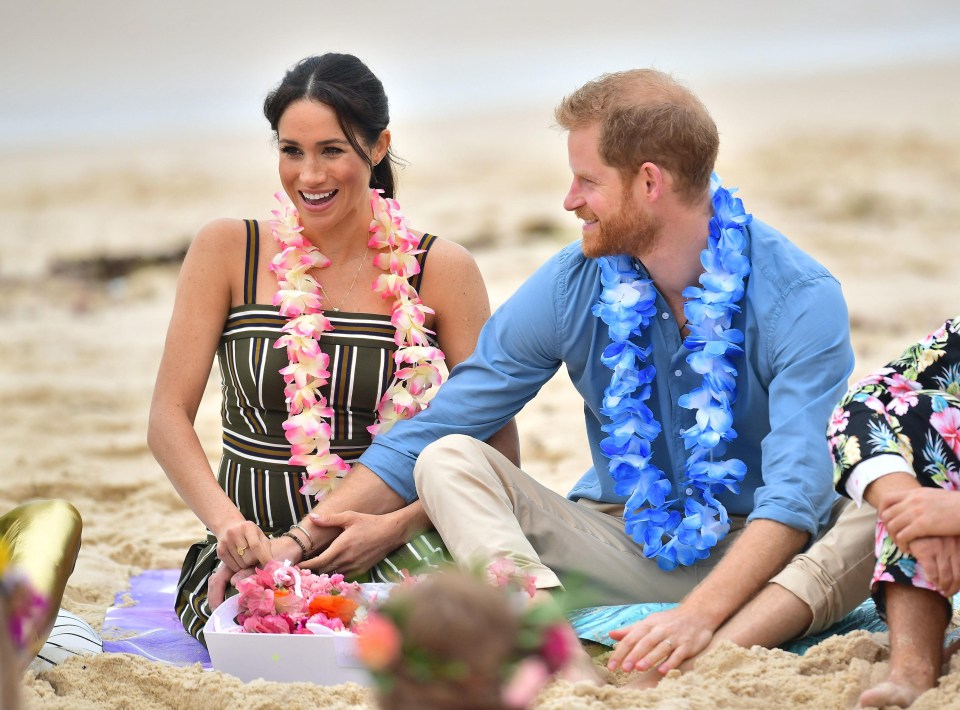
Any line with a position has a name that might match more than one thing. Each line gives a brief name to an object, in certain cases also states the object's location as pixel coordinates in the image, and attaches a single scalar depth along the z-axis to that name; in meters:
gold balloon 6.19
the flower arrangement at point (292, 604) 6.39
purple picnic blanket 7.32
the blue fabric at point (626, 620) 6.72
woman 7.57
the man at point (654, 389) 6.56
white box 6.20
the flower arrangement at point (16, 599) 3.76
